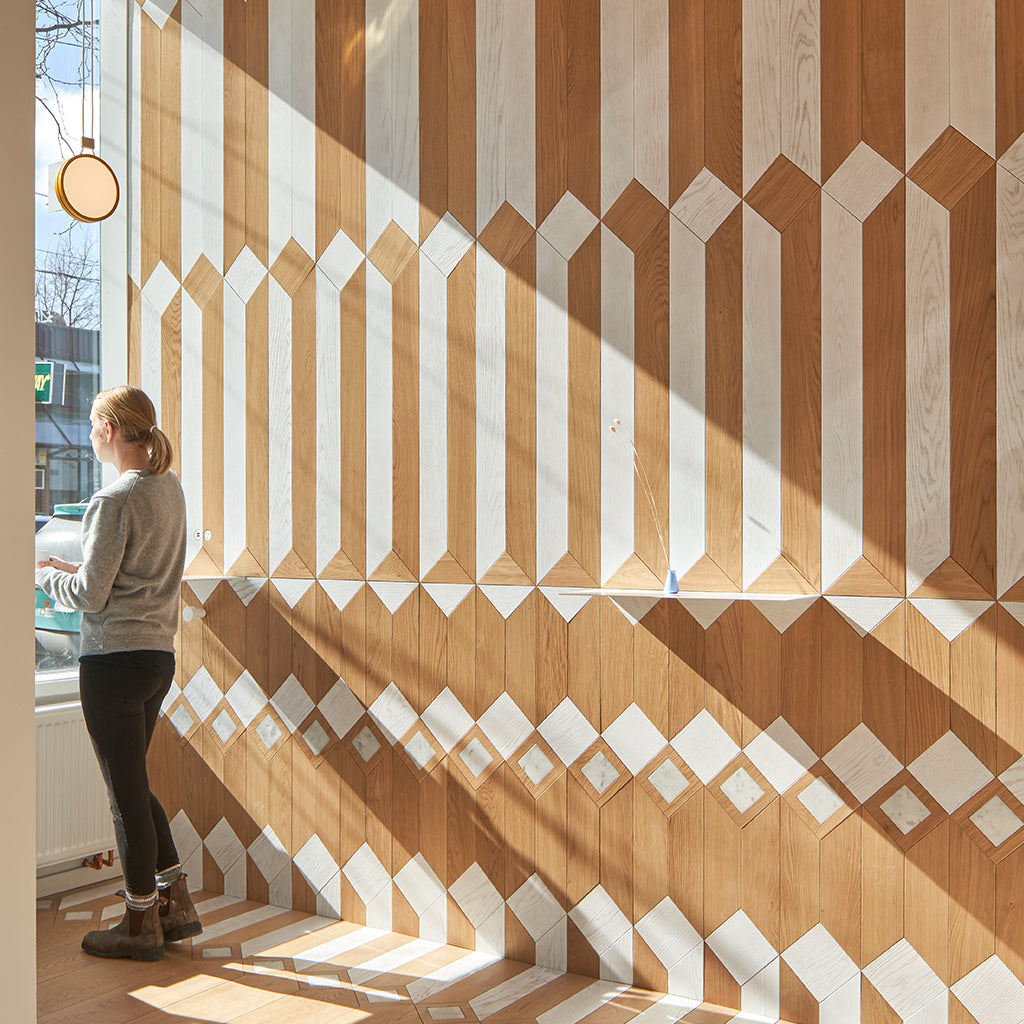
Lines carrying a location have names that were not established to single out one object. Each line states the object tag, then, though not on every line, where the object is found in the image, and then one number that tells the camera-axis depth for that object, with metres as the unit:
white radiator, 3.65
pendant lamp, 3.38
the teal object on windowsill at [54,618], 3.88
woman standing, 3.05
